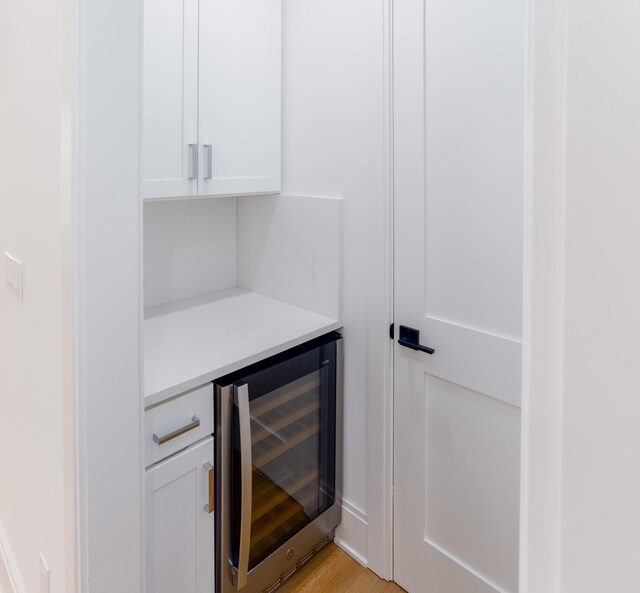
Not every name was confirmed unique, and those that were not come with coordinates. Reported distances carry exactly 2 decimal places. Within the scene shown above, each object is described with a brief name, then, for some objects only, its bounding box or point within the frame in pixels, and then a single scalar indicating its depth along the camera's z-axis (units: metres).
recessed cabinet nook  1.38
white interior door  1.32
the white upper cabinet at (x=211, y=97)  1.53
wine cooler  1.44
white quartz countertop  1.37
